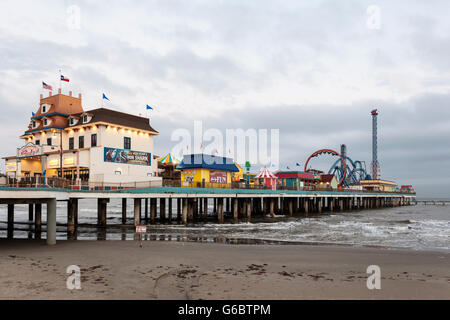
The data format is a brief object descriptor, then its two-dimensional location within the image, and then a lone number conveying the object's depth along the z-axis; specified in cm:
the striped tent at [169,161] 5588
